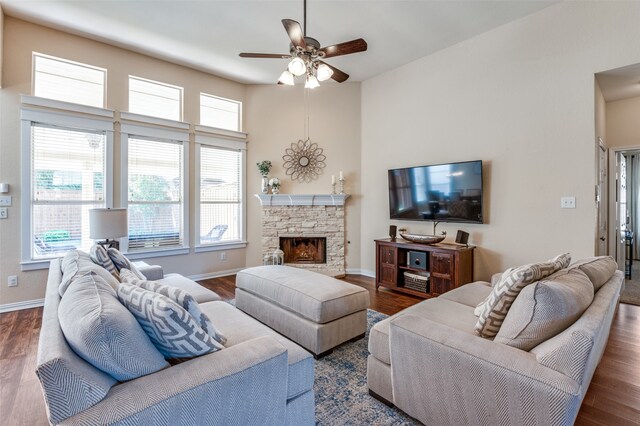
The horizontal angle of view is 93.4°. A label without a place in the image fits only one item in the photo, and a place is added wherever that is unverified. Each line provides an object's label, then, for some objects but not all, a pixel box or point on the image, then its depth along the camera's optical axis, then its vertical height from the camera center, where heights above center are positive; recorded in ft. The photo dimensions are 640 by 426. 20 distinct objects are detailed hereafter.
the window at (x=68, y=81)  11.68 +5.32
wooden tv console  11.71 -2.22
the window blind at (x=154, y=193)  13.83 +0.89
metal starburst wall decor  17.12 +2.92
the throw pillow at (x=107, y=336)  3.22 -1.37
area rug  5.59 -3.80
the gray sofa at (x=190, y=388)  2.92 -2.00
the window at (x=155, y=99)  13.79 +5.42
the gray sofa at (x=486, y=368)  3.69 -2.22
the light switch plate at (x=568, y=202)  10.21 +0.35
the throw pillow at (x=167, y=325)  3.77 -1.43
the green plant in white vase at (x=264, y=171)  16.62 +2.26
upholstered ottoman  7.65 -2.60
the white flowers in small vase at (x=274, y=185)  16.64 +1.51
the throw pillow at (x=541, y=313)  4.26 -1.46
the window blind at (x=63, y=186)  11.55 +1.06
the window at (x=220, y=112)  16.07 +5.52
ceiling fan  8.15 +4.61
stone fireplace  16.84 -0.67
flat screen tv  12.26 +0.88
